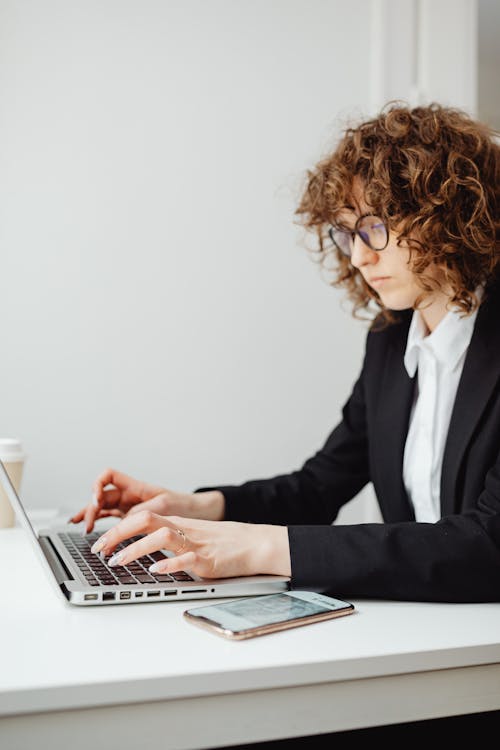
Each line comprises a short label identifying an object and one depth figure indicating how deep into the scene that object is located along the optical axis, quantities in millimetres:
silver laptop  767
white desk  551
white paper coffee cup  1259
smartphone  674
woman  1113
